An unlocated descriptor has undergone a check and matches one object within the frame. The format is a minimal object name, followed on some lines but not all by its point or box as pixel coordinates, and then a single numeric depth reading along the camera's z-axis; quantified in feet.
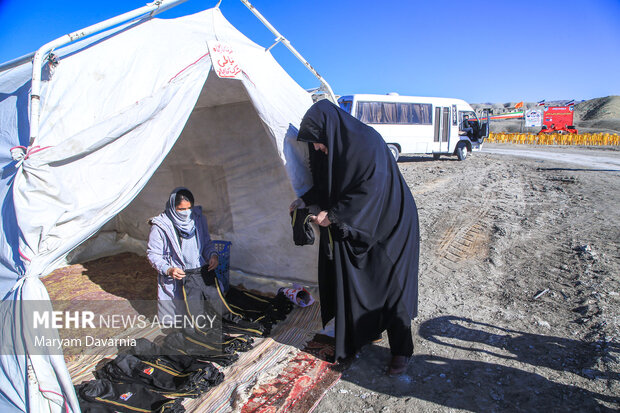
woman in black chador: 8.08
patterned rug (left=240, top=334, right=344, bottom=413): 7.55
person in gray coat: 10.27
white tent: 6.37
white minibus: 42.68
